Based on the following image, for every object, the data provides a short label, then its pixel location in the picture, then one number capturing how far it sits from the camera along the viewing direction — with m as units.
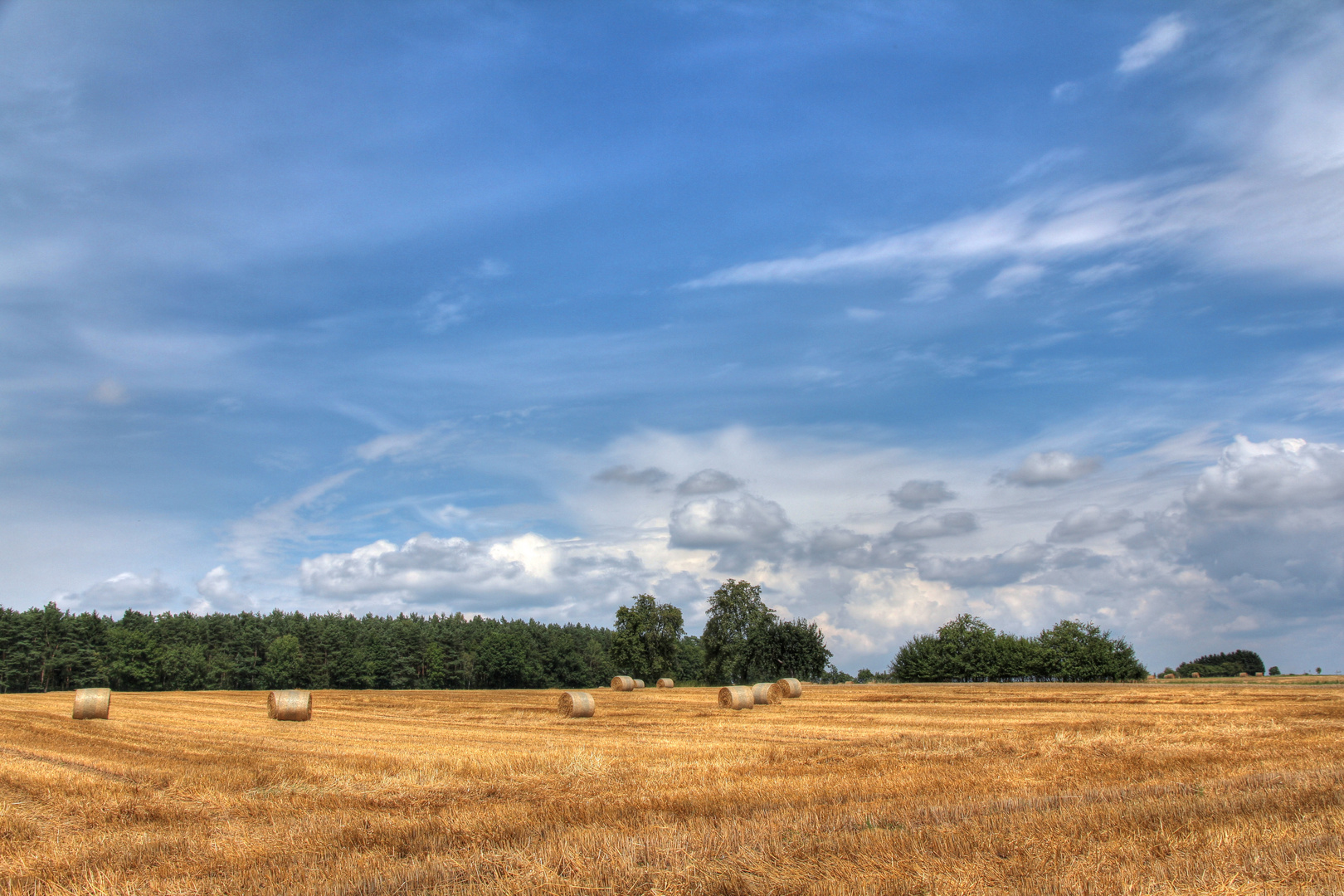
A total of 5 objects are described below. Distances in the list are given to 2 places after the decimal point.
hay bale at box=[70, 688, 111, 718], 31.06
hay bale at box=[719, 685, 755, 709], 35.84
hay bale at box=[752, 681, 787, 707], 37.75
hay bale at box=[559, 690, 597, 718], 31.83
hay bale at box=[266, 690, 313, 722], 30.47
